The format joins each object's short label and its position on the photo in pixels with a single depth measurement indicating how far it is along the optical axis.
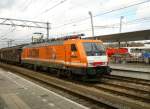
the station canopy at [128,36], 32.15
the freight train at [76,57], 17.94
